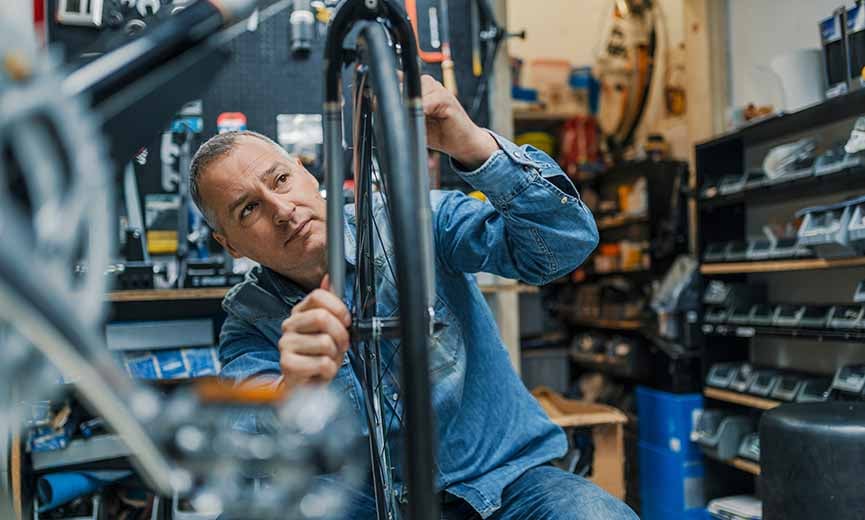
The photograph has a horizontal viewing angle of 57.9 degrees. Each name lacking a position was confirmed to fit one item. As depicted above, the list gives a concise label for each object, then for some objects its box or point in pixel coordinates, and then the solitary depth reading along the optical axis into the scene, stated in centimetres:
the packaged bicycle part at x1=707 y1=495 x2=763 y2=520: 309
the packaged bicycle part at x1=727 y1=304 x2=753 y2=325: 321
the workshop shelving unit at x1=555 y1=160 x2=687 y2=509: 420
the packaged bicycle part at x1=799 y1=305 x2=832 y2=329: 275
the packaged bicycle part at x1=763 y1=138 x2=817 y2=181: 294
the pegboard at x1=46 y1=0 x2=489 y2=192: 268
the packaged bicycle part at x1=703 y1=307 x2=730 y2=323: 337
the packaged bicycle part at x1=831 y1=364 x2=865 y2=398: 254
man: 117
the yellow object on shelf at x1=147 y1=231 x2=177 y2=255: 263
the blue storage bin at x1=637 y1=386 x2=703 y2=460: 349
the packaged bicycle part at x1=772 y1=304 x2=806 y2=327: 289
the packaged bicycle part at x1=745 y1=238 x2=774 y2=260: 307
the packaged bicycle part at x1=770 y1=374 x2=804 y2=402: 287
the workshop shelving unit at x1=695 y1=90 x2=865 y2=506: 284
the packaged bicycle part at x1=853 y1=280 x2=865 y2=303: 254
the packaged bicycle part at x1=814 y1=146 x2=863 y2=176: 257
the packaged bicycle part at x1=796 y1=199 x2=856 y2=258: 254
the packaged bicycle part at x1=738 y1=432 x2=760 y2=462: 310
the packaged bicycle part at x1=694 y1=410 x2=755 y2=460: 323
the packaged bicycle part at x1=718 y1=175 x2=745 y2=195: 324
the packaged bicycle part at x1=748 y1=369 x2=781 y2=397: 303
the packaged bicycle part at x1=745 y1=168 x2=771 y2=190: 311
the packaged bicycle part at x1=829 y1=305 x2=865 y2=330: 257
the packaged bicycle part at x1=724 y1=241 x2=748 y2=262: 322
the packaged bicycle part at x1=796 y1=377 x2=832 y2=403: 279
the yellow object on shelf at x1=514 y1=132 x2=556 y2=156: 548
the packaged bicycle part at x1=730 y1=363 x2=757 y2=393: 317
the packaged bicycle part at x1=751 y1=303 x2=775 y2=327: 305
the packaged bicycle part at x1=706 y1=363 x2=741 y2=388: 335
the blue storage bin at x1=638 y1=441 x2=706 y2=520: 344
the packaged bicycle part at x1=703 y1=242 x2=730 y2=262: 335
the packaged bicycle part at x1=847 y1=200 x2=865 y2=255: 246
